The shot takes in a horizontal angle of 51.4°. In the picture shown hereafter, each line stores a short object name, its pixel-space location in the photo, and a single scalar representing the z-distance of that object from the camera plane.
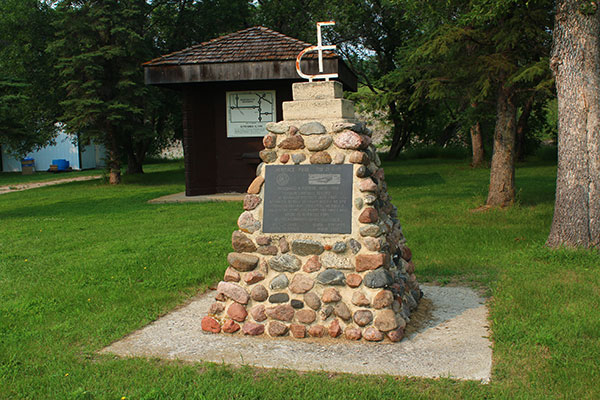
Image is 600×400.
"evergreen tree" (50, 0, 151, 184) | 21.03
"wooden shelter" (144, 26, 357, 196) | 15.85
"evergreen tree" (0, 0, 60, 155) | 23.56
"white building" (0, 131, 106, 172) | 35.72
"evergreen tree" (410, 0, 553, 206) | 11.32
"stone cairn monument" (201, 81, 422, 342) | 5.33
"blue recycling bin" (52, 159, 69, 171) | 34.53
